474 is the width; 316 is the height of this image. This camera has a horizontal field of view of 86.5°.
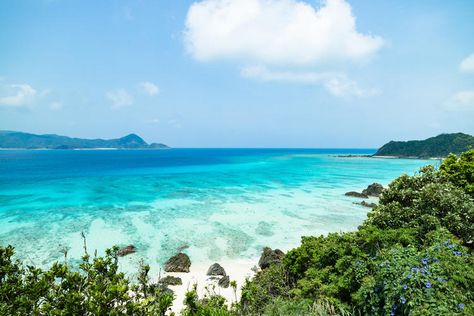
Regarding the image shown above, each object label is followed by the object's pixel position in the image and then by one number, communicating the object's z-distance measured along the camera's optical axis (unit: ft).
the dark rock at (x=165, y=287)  45.42
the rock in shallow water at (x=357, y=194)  118.88
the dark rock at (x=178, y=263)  54.54
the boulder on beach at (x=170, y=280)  48.67
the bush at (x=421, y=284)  16.62
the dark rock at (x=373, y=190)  123.89
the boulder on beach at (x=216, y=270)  53.06
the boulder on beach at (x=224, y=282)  48.34
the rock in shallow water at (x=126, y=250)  61.41
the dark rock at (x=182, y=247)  65.26
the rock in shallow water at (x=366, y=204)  104.19
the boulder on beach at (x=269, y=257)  53.98
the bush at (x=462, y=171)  49.17
